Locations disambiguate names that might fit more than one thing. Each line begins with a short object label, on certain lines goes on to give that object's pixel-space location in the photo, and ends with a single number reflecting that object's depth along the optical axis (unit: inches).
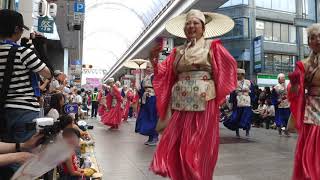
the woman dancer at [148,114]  209.6
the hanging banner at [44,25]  286.7
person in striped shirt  75.8
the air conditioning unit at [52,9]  307.8
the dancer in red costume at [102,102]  383.3
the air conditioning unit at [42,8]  266.8
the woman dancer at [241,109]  246.4
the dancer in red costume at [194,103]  93.8
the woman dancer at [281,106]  268.0
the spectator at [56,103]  127.4
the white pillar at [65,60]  648.2
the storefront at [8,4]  172.8
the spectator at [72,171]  96.6
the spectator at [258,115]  344.9
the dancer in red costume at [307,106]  93.6
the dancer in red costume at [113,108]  324.1
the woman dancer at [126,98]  405.4
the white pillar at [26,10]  234.5
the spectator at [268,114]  331.4
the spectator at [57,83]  174.4
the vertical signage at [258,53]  723.9
